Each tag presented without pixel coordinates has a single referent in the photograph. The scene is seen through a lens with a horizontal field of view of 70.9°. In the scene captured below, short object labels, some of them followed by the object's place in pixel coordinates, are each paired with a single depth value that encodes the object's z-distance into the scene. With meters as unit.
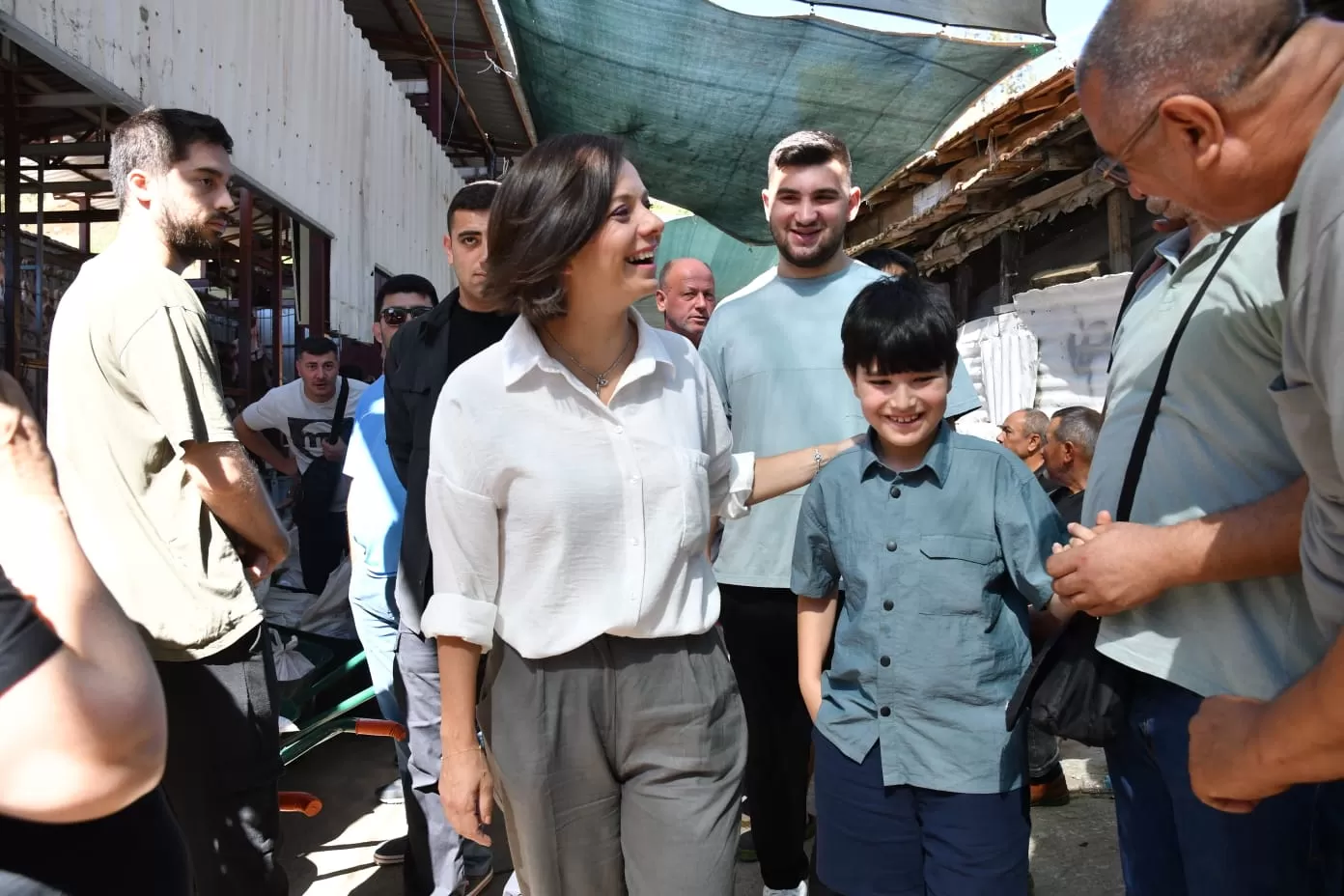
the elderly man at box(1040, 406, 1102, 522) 3.71
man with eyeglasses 0.98
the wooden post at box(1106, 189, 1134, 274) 6.94
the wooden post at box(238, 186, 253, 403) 6.55
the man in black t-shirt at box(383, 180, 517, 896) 2.74
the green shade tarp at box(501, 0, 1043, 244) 5.72
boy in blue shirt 2.04
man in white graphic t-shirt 4.67
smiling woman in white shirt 1.69
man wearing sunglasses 3.35
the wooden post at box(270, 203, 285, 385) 7.20
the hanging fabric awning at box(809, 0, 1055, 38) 5.46
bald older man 4.99
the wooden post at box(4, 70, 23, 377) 4.58
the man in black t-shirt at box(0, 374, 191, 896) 0.96
